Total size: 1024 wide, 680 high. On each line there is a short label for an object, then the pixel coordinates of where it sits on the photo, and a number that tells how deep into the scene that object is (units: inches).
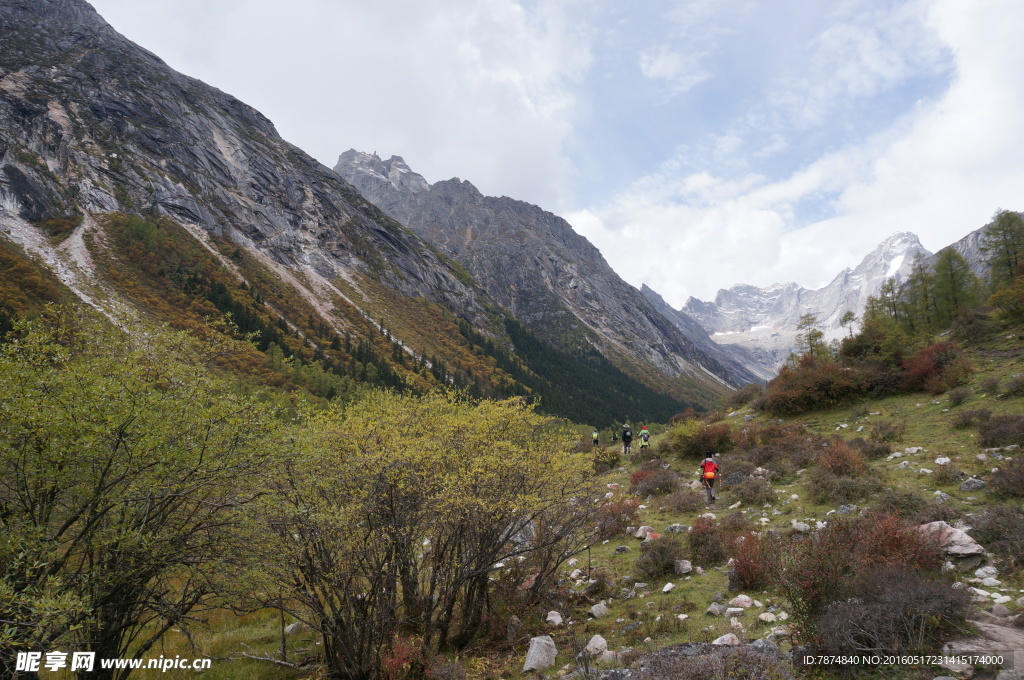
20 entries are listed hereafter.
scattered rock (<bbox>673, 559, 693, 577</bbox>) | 460.4
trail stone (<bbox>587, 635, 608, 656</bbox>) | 335.6
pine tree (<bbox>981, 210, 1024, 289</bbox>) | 1341.0
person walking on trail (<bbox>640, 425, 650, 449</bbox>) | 1103.8
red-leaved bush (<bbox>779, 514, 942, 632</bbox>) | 269.0
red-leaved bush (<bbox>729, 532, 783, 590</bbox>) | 365.7
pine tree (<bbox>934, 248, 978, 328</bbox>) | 1409.9
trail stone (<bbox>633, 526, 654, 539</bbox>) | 595.3
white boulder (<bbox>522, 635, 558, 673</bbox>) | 346.6
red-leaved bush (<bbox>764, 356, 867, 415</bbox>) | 915.4
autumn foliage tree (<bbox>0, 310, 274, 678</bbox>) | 266.7
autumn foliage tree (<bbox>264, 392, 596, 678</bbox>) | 350.9
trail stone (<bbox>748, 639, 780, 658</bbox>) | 253.5
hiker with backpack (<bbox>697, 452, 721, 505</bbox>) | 644.1
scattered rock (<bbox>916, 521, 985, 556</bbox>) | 309.8
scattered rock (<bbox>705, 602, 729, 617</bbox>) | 348.1
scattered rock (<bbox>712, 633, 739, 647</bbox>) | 284.0
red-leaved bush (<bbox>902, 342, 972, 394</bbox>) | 760.3
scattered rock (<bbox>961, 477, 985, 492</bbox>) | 430.9
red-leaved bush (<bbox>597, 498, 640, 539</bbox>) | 591.1
